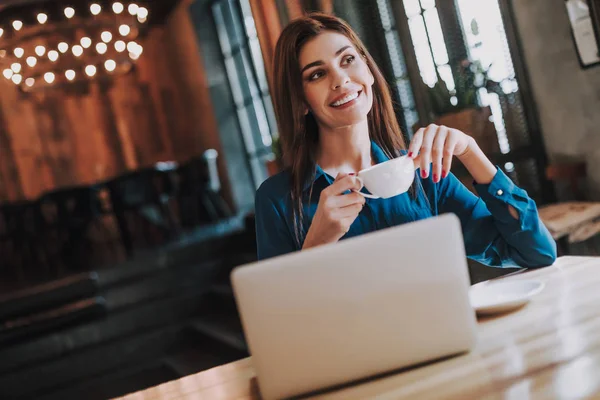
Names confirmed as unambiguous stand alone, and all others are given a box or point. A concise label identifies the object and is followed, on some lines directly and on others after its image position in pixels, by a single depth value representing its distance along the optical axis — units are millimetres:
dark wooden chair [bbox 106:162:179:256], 7219
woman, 1337
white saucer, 1033
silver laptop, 803
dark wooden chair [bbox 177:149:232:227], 7523
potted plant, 3883
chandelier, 7027
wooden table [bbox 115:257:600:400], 744
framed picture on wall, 3297
